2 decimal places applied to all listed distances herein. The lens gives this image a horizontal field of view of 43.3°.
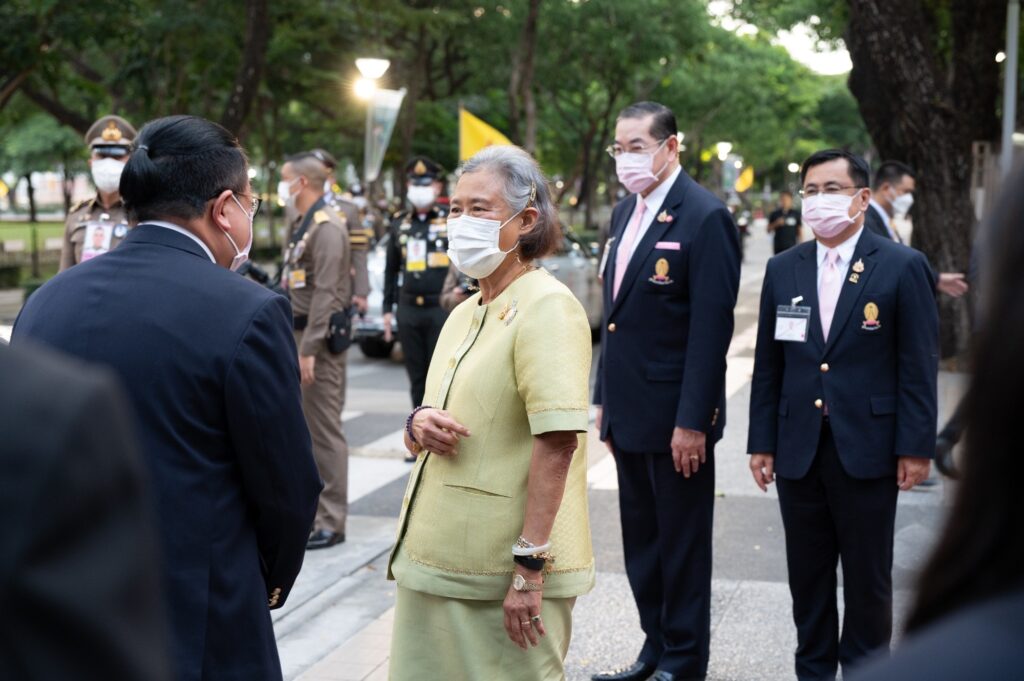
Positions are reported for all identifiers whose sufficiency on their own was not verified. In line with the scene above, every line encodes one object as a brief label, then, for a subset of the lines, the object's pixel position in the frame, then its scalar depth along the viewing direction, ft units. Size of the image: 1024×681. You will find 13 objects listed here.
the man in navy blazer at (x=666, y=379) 15.12
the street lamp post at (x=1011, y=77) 40.68
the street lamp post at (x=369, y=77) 61.52
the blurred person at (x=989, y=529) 3.20
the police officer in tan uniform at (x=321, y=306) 22.97
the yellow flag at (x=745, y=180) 188.03
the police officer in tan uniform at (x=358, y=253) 31.63
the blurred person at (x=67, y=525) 3.58
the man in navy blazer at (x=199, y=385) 8.99
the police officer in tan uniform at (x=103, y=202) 21.31
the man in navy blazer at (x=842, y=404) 14.23
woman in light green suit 10.92
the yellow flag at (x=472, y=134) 52.39
